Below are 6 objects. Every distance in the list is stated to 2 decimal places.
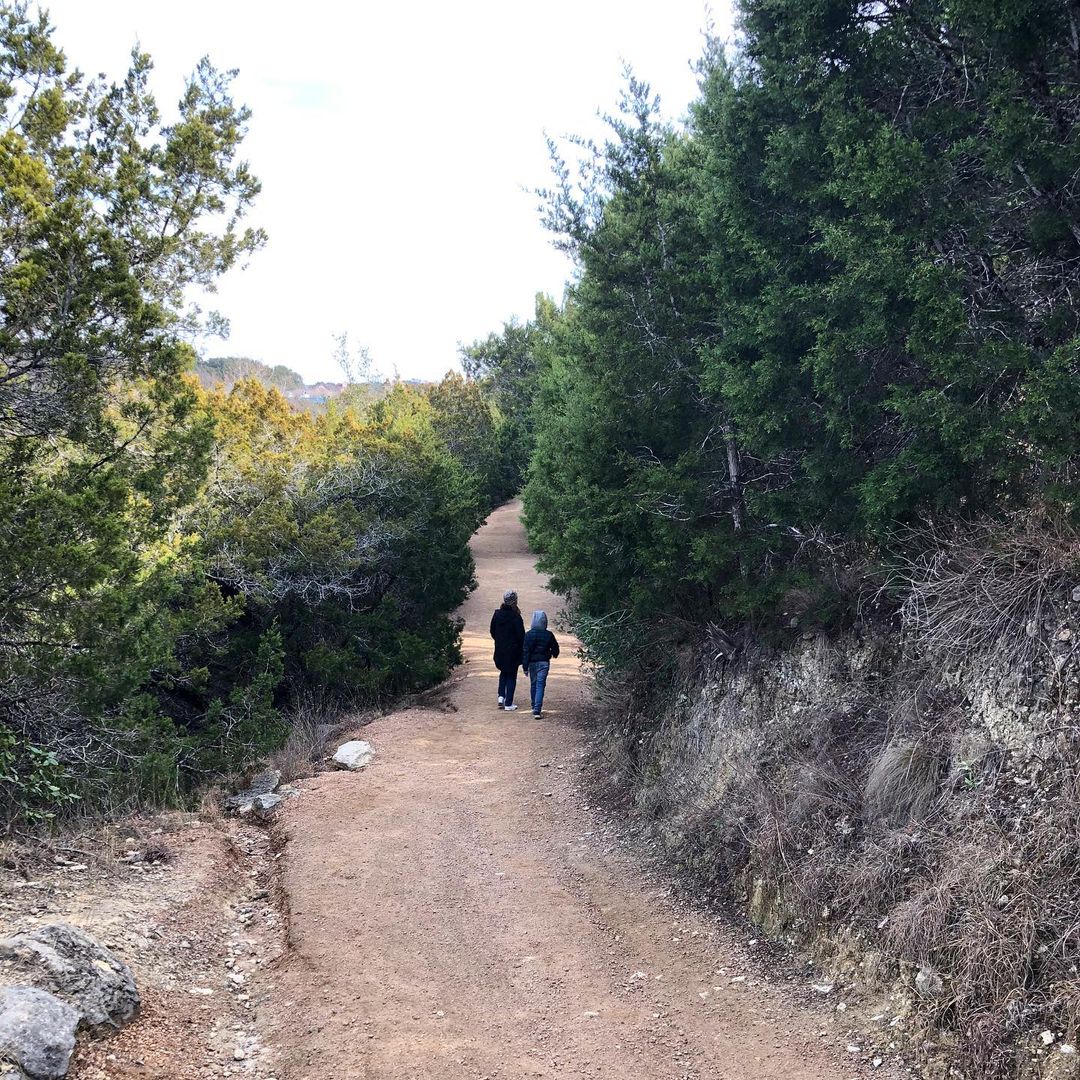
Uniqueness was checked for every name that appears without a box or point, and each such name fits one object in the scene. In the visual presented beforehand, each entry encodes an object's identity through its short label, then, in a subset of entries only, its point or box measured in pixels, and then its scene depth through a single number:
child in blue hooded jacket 12.09
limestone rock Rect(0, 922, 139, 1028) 4.53
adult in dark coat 12.39
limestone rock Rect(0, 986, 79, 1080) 3.96
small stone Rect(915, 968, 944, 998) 4.40
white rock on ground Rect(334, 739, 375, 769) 10.11
